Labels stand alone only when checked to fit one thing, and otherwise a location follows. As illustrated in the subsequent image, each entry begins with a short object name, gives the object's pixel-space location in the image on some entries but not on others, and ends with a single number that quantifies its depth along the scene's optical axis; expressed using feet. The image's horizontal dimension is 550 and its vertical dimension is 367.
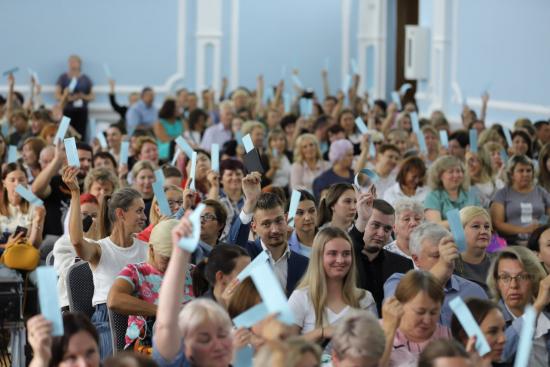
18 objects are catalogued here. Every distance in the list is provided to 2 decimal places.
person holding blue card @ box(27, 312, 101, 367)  23.47
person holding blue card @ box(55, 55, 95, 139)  106.89
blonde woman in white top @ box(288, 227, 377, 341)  32.20
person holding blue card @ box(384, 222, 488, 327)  34.25
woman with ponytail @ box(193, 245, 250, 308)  31.19
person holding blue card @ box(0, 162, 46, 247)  46.85
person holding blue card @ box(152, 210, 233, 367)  24.03
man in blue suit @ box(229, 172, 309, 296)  37.51
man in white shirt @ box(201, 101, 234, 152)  80.27
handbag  42.56
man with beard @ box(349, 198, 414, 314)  38.36
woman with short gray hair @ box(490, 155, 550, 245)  53.83
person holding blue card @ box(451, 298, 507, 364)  27.93
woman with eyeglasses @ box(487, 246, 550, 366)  32.27
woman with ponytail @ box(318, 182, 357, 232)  43.11
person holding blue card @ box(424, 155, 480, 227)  51.90
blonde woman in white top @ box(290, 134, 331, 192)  62.47
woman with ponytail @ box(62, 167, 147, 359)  35.46
